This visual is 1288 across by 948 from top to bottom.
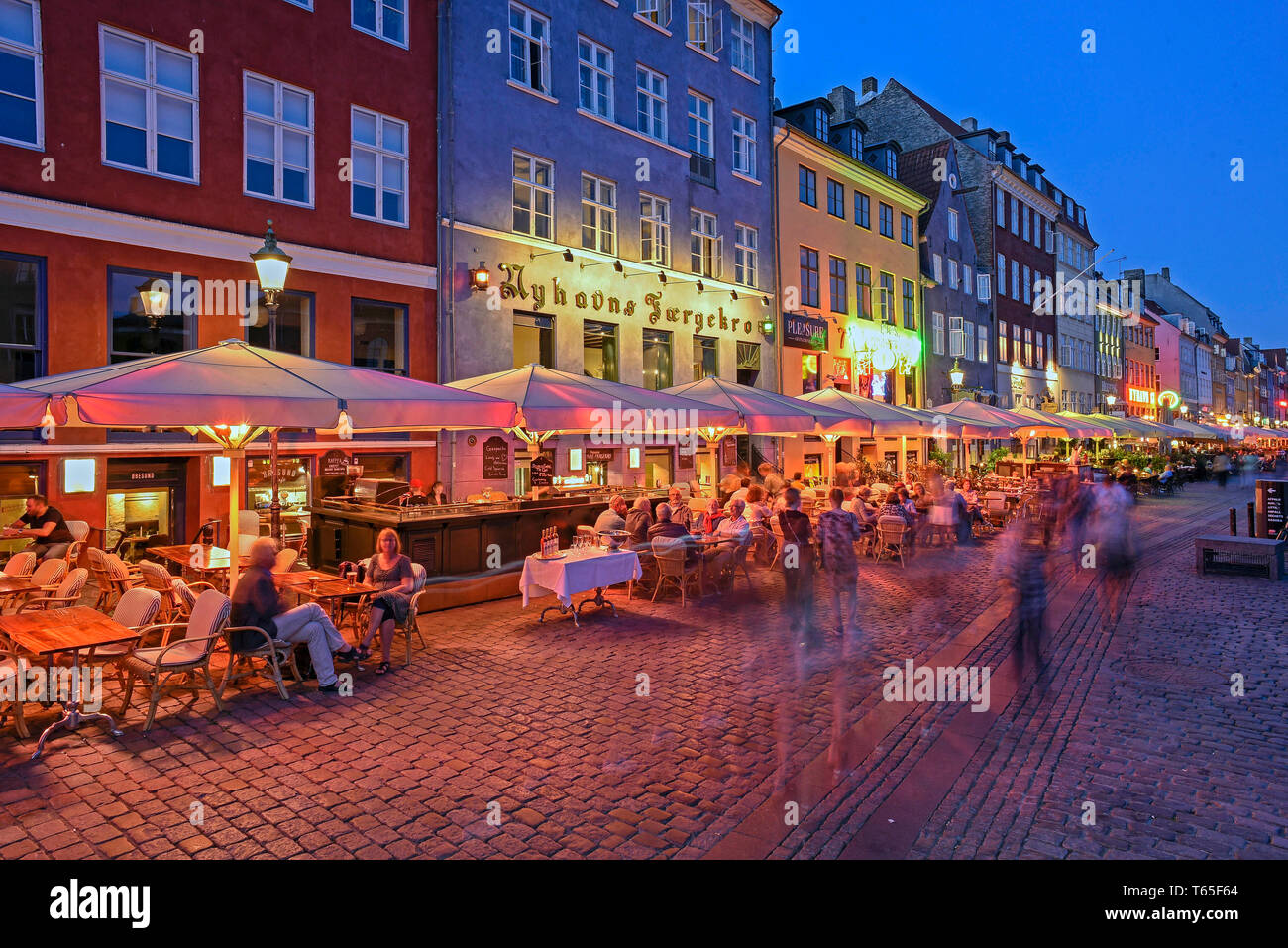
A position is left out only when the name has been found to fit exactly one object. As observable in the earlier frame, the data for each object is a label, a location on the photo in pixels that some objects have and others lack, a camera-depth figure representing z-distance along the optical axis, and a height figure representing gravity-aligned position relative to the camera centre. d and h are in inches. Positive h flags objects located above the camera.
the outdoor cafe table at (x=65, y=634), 230.4 -51.8
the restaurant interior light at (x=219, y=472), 520.7 -0.6
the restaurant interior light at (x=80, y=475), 461.7 -2.3
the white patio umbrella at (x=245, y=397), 267.3 +28.2
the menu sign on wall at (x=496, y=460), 681.0 +8.2
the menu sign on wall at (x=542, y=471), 606.5 -1.7
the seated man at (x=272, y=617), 275.7 -54.1
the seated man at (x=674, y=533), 439.8 -37.7
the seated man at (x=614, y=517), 439.7 -28.3
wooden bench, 518.0 -64.8
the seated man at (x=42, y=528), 396.2 -30.2
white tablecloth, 376.8 -53.6
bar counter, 419.8 -40.2
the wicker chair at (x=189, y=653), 248.8 -61.5
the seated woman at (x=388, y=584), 322.0 -50.3
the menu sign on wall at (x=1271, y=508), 620.7 -36.6
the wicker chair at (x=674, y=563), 430.0 -54.0
